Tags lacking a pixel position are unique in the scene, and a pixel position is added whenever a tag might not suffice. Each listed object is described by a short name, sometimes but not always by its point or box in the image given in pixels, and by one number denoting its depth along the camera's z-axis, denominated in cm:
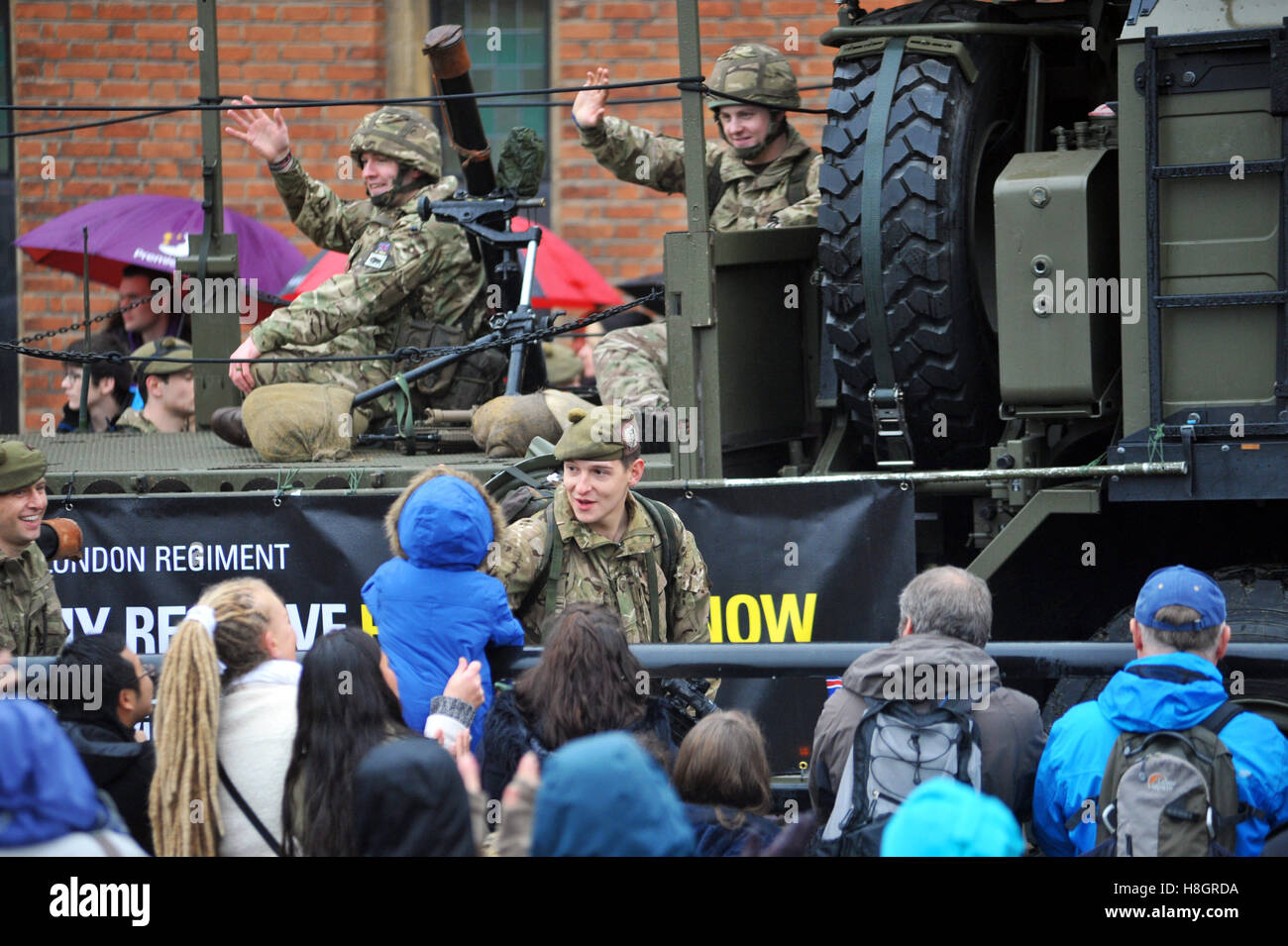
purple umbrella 1973
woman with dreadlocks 696
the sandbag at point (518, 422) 1262
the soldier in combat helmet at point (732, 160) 1365
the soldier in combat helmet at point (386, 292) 1390
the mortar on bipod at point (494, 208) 1354
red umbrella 1900
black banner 1141
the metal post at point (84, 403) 1678
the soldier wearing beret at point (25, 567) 1009
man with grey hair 767
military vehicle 1010
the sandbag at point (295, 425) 1276
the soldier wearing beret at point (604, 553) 1001
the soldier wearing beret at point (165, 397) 1669
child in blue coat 863
